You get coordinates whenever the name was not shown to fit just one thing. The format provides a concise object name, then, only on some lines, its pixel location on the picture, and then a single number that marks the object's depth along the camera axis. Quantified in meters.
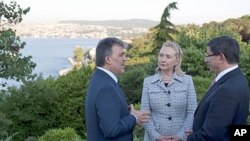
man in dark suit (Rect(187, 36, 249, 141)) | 3.77
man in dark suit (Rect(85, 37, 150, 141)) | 3.75
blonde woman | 4.69
